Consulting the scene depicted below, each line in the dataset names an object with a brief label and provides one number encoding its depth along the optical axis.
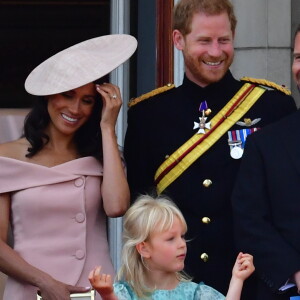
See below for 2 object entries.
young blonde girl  10.46
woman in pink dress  11.12
